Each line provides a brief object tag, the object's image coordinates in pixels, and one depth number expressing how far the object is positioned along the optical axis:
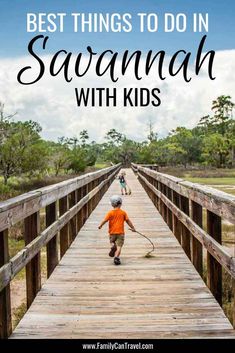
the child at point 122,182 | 15.42
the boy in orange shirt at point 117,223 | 5.55
